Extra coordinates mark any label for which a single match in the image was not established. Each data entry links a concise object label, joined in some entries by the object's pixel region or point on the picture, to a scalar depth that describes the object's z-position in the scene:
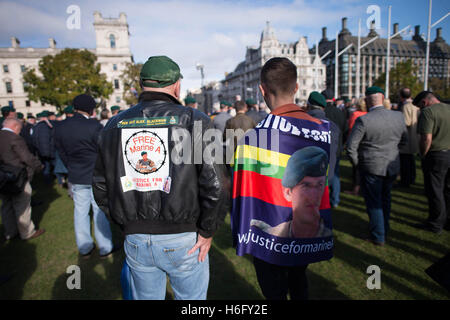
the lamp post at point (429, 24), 11.66
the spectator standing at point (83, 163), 3.88
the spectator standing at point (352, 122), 6.34
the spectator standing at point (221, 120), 7.97
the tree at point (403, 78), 41.91
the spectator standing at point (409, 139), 6.37
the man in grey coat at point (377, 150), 3.77
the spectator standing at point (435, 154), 3.98
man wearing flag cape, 1.86
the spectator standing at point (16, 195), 4.29
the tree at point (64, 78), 31.69
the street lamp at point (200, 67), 19.50
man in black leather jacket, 1.82
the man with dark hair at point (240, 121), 6.44
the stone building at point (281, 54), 63.06
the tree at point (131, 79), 35.53
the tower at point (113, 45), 54.47
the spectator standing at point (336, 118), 5.68
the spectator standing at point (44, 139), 8.36
